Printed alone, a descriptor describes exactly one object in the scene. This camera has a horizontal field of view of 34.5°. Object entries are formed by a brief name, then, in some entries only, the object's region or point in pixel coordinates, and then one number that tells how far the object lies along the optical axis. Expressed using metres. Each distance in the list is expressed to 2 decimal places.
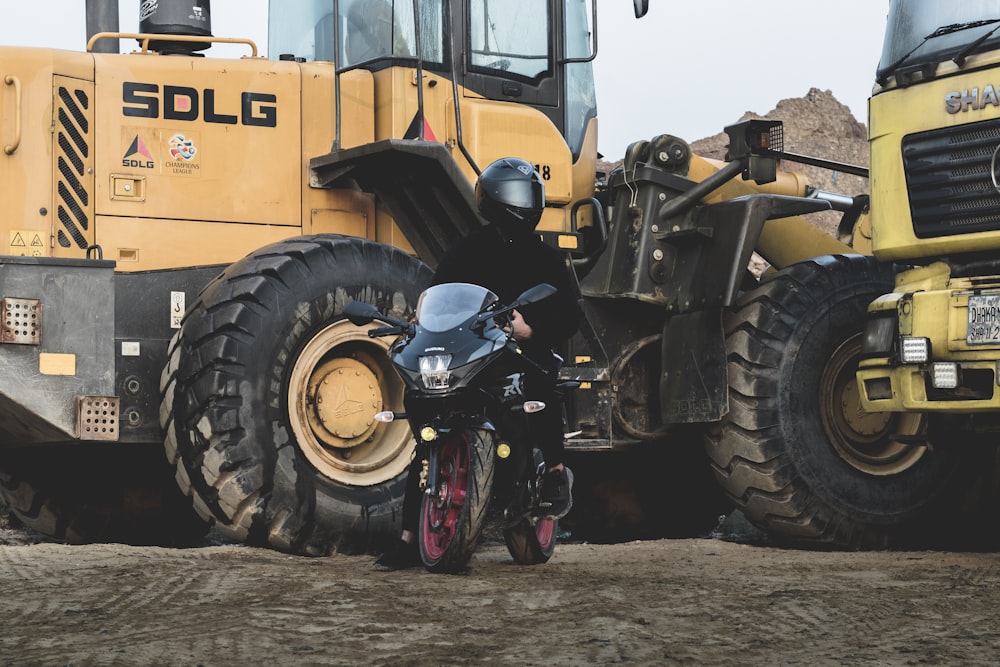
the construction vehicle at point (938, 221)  8.03
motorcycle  6.89
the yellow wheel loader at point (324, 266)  8.16
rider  7.38
